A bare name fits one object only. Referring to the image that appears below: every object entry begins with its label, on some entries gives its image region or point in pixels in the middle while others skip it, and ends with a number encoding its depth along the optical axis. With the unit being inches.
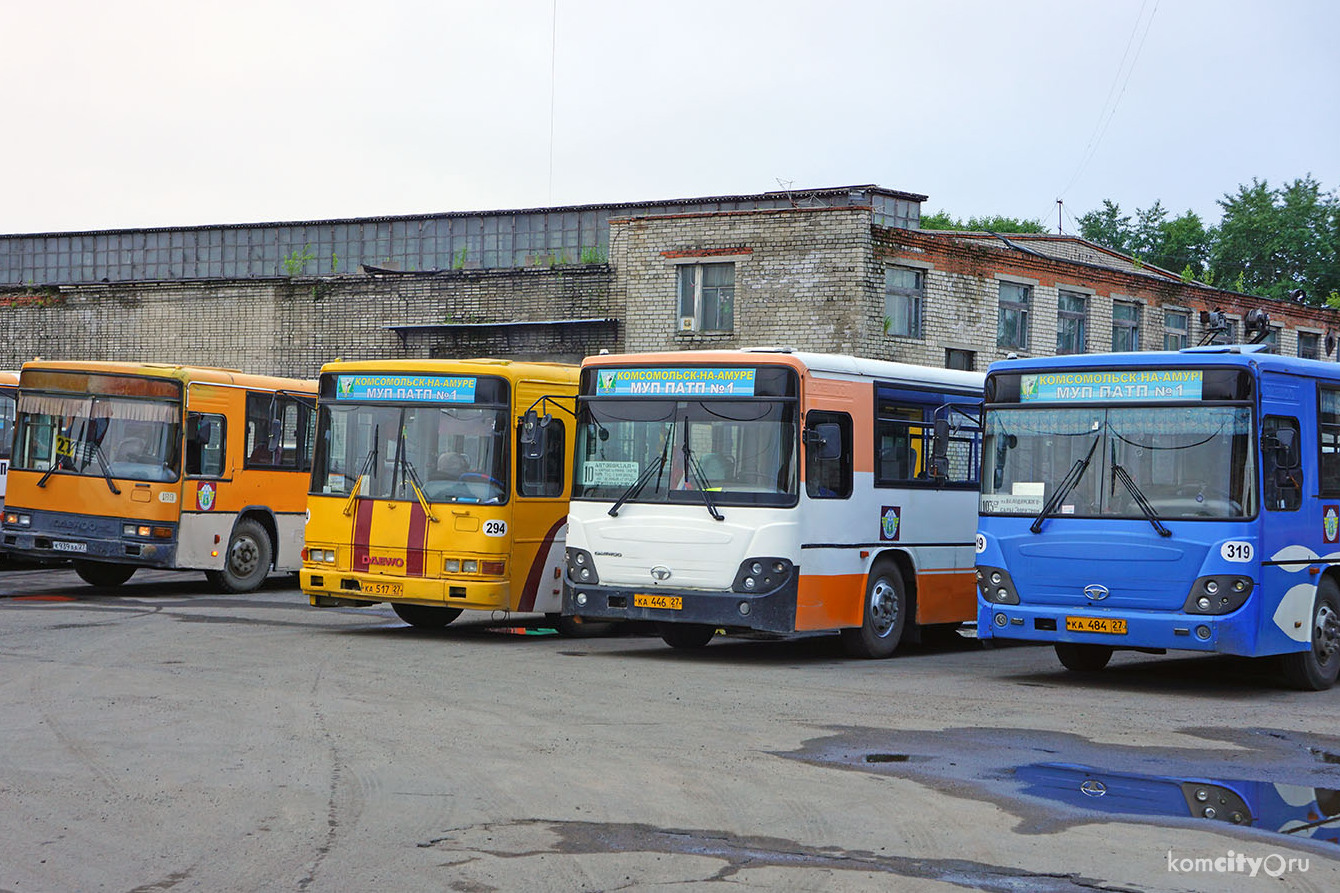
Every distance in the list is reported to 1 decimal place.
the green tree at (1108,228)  3408.0
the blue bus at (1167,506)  526.0
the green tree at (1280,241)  2955.2
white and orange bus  593.9
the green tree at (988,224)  3038.9
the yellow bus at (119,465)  837.2
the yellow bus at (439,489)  663.8
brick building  1400.1
